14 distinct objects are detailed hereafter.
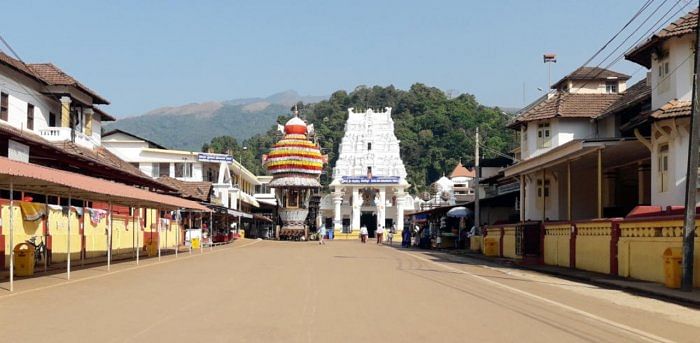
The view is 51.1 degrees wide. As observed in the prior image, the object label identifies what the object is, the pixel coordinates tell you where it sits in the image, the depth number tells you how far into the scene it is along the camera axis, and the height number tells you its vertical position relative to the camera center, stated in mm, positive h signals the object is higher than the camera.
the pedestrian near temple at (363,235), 62288 -3537
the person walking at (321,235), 54656 -3200
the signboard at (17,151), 21141 +1234
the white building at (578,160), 31438 +1404
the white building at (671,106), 21688 +2667
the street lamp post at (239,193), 65962 +6
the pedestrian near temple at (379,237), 60750 -3612
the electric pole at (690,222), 15305 -578
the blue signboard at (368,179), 89188 +1769
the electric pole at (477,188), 39938 +318
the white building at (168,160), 63562 +2890
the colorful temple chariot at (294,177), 61969 +1383
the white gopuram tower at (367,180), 90125 +1646
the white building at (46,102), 30625 +4219
